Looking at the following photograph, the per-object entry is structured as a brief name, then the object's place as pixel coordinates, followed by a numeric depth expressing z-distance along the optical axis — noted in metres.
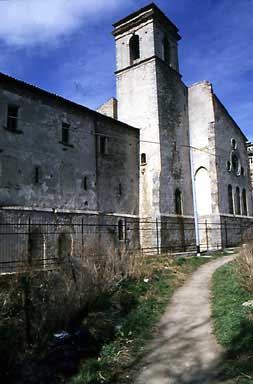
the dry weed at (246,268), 9.30
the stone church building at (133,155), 16.75
